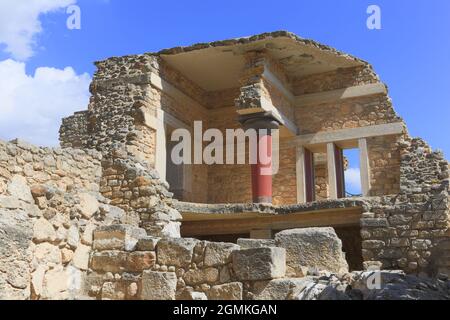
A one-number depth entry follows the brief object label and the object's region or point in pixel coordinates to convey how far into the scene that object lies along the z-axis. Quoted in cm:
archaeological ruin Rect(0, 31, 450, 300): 530
